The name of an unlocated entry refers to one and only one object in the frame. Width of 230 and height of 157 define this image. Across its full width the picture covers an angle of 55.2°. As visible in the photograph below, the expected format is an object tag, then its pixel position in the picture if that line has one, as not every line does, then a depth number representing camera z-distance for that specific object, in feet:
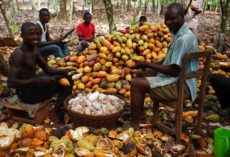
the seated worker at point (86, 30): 17.09
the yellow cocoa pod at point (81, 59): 11.37
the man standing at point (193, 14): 14.55
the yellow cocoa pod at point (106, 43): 11.42
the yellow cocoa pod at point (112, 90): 10.32
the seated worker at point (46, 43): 14.28
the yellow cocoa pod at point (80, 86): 10.71
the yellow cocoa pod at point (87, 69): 10.90
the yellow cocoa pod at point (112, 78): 10.61
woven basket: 7.92
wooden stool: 8.66
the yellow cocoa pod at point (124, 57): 11.07
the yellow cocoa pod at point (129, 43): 11.52
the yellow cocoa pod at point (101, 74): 10.81
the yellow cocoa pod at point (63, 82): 8.91
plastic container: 6.26
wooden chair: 7.23
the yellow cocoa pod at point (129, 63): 10.79
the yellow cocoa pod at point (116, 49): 11.11
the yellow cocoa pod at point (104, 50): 11.36
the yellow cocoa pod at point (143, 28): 12.13
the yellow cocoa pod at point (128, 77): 10.84
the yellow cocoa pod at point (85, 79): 10.82
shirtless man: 8.02
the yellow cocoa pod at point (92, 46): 11.89
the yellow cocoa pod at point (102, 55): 11.19
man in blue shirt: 7.37
